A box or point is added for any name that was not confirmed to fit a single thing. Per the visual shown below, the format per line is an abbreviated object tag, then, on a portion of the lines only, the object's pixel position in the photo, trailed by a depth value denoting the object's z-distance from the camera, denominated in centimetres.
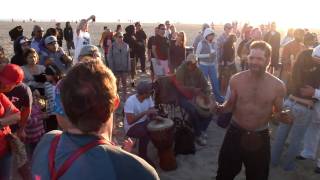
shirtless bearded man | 433
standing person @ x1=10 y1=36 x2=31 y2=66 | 709
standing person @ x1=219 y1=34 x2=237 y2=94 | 1084
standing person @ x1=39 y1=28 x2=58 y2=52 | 855
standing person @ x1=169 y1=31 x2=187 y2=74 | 1074
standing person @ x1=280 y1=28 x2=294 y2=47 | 1276
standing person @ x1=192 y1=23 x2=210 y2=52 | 1152
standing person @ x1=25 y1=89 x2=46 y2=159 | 555
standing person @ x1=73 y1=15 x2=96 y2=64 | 859
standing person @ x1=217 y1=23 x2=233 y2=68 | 1098
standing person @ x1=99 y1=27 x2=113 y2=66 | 1309
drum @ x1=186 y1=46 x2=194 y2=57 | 1241
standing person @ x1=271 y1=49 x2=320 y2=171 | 551
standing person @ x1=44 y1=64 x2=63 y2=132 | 587
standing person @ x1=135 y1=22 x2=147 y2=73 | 1377
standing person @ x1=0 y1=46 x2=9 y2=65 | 493
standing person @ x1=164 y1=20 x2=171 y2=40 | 1471
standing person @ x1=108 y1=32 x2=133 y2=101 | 973
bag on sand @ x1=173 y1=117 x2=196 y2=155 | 674
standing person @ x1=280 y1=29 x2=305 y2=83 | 874
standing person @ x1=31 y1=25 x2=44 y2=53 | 863
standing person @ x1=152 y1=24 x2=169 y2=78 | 1066
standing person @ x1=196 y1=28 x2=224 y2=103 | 962
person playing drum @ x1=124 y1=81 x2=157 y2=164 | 627
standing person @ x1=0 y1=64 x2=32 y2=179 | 372
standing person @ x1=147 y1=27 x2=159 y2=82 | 1096
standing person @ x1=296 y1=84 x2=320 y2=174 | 608
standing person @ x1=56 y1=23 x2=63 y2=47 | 1737
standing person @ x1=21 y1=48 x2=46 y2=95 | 610
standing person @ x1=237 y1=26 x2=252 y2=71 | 1153
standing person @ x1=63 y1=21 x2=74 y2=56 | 2081
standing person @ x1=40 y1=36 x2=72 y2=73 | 694
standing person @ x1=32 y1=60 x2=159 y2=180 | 171
